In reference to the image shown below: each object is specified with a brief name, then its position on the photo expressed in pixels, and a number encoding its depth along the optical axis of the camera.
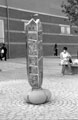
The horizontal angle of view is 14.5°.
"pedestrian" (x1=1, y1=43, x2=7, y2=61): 29.50
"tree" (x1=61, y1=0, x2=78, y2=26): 24.17
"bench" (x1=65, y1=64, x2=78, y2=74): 17.27
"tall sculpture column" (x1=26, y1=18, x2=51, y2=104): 8.68
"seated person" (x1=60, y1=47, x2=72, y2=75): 16.77
